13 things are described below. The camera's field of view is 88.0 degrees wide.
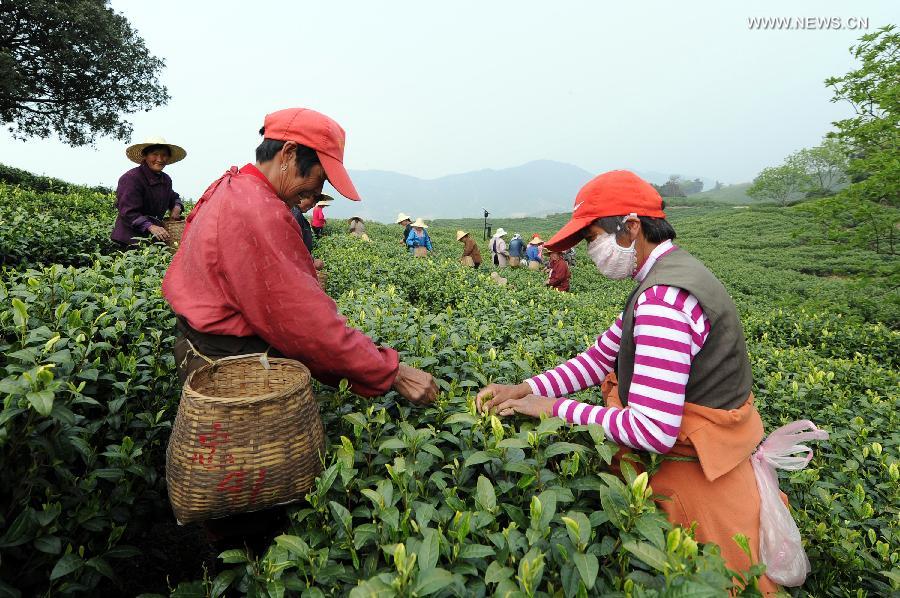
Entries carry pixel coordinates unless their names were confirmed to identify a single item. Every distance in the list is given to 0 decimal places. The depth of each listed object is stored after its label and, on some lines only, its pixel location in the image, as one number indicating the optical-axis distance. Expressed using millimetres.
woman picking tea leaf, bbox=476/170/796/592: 1604
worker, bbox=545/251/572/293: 12680
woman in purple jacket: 5195
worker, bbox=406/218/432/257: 14095
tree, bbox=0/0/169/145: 14445
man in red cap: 1772
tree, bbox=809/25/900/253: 8805
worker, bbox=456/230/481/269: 16250
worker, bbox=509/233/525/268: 19531
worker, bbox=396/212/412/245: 16825
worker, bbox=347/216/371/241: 17203
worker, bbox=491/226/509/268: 19516
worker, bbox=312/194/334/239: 13766
